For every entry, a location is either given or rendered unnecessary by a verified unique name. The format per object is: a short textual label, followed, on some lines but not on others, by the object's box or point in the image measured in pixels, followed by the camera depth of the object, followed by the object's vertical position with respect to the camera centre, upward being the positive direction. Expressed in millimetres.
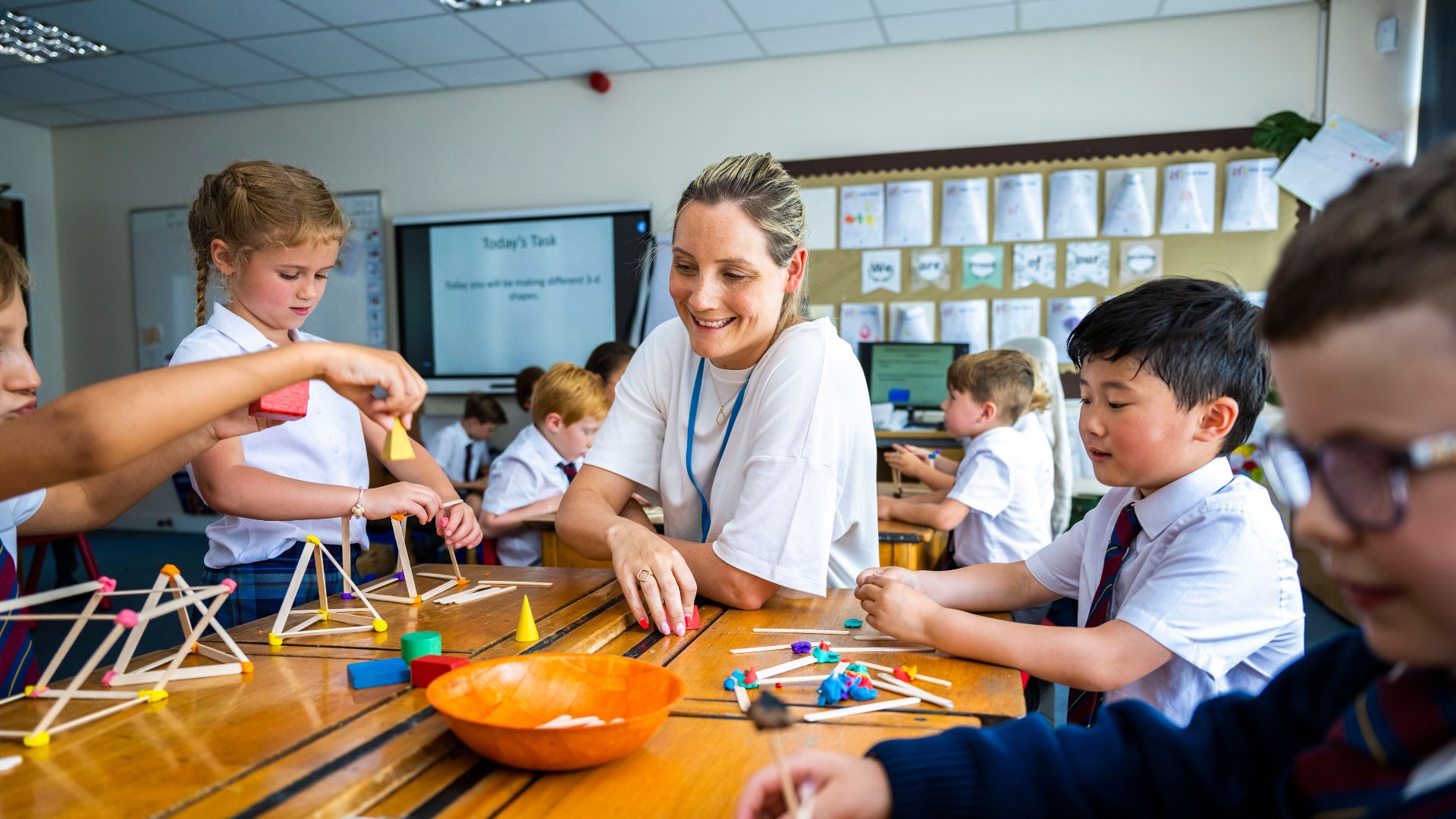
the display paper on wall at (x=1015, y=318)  5098 +119
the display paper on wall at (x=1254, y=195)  4723 +752
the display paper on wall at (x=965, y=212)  5109 +727
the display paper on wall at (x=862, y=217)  5281 +723
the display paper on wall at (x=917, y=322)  5250 +106
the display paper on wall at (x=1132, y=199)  4859 +756
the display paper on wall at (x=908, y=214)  5199 +729
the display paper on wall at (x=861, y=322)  5352 +105
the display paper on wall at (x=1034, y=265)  5051 +416
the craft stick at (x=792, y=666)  1111 -409
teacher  1416 -172
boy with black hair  1146 -307
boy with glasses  486 -76
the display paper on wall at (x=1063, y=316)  5008 +129
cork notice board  4750 +934
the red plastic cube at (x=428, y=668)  1065 -386
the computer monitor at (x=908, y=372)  4812 -174
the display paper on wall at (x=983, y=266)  5125 +418
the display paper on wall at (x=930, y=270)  5211 +403
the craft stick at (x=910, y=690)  1007 -403
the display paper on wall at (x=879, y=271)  5297 +405
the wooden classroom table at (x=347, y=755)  775 -400
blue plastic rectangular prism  1072 -397
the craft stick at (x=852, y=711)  965 -404
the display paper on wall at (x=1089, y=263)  4977 +420
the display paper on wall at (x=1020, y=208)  5023 +733
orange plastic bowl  804 -370
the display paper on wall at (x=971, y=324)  5164 +91
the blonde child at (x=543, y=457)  3150 -421
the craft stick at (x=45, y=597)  928 -267
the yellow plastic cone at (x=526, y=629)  1259 -403
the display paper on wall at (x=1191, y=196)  4789 +760
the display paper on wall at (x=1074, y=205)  4945 +739
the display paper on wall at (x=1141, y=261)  4891 +423
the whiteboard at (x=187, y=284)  6070 +403
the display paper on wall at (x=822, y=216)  5352 +737
